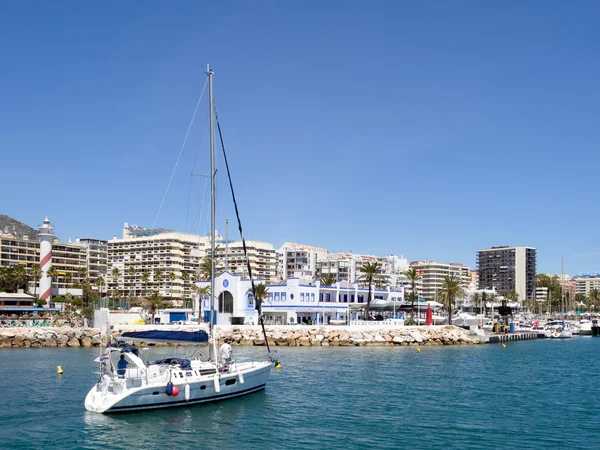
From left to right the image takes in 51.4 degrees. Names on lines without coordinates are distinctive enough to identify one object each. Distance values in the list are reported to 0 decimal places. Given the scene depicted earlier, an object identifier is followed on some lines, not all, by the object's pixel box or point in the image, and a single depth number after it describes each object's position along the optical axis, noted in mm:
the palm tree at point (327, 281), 118150
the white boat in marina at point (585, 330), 132500
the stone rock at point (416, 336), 81625
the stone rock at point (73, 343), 76212
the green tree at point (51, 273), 136488
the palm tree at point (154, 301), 94625
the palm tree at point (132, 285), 192625
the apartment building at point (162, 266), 188000
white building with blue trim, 92438
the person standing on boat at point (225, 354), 38375
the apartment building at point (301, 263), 197800
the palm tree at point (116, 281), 193312
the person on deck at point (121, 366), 33219
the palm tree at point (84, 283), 148500
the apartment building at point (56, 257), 165750
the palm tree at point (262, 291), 93000
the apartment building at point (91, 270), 195875
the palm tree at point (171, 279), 184550
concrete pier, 94750
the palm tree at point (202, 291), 100375
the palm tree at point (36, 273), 138125
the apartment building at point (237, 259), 192900
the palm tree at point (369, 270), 101812
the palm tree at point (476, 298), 172362
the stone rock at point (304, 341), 77762
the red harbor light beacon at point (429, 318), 91375
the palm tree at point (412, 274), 115250
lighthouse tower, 136125
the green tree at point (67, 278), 174375
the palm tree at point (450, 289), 102938
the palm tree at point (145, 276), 144850
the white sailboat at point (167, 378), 32812
